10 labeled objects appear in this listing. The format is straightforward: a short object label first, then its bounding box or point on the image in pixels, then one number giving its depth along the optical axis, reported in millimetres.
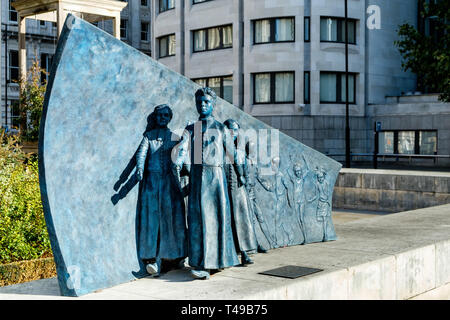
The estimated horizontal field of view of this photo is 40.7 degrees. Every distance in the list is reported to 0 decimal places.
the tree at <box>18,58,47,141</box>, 13977
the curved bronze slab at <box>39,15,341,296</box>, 5570
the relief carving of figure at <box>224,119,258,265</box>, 6570
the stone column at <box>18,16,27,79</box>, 14945
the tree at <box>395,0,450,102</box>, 23828
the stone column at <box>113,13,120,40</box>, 14302
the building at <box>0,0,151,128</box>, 47938
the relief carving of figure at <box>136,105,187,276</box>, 6328
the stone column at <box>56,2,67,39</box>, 13250
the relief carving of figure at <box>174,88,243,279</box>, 6176
